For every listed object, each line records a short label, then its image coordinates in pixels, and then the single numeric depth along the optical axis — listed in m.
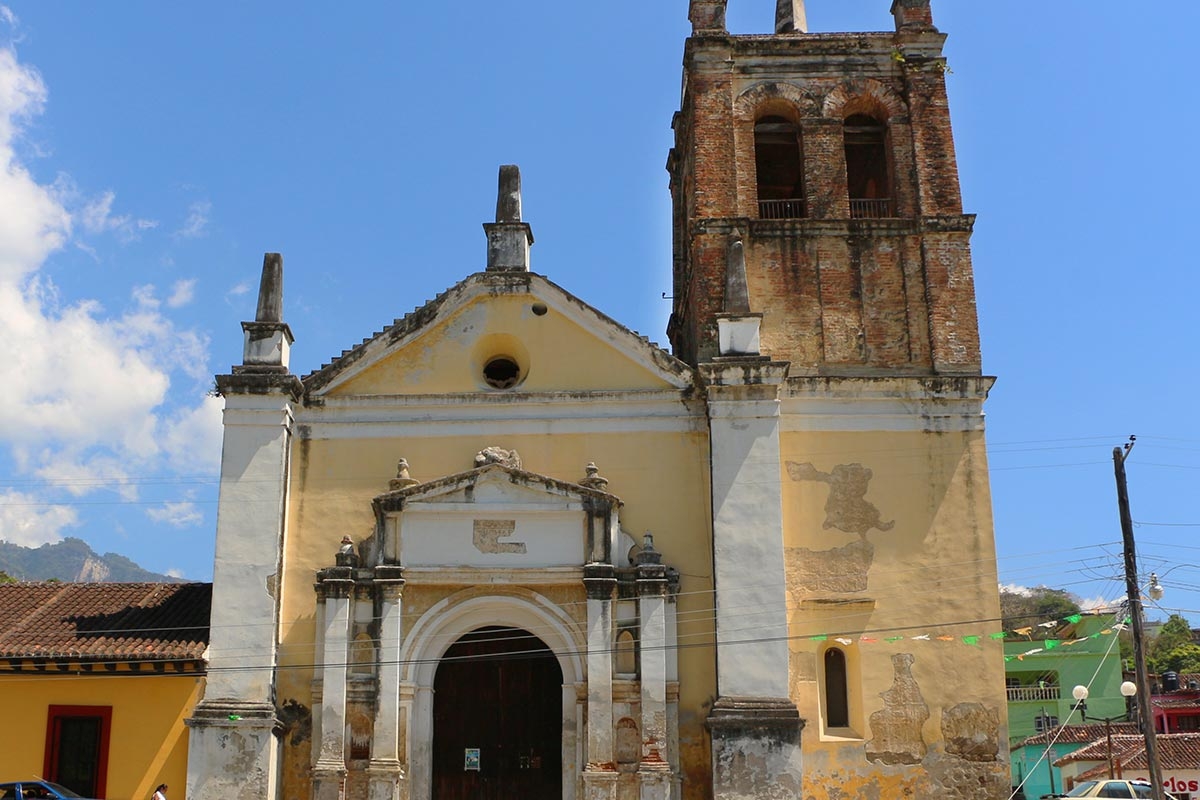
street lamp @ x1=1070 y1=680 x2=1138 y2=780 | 26.06
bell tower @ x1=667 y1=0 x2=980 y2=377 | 20.70
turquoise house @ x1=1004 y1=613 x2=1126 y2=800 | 43.91
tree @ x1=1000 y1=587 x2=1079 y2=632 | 73.25
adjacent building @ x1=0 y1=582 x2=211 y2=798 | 18.23
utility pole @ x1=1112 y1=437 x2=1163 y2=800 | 18.70
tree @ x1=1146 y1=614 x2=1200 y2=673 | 60.62
